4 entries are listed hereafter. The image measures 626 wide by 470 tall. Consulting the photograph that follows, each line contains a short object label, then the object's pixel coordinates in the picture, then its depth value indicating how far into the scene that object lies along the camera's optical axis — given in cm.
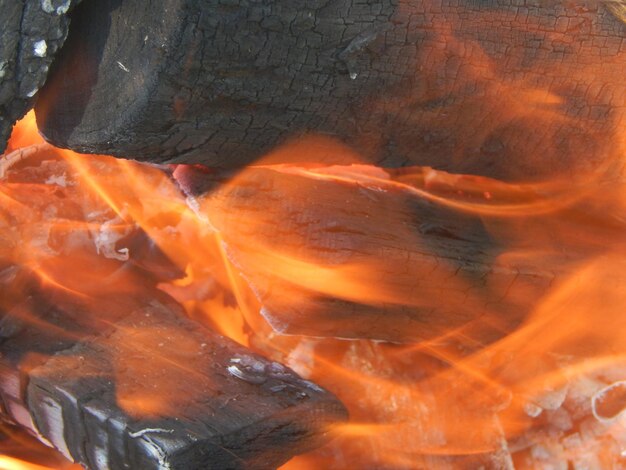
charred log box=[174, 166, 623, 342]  104
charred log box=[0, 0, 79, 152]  95
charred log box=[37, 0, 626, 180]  96
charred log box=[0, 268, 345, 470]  101
